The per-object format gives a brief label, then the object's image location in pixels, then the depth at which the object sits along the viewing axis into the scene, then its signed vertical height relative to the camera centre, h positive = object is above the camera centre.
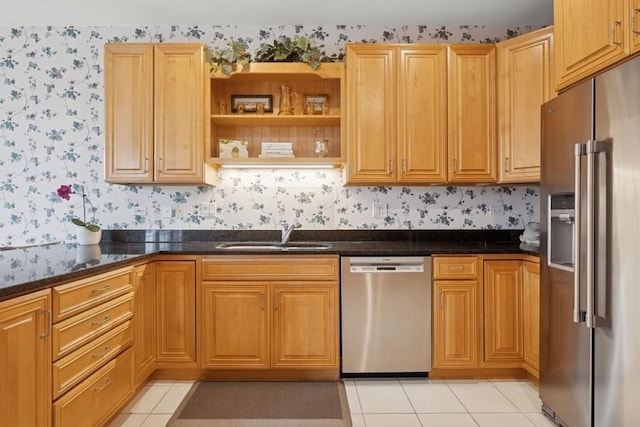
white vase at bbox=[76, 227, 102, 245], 2.74 -0.17
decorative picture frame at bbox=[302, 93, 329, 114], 3.03 +0.85
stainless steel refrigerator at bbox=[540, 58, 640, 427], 1.52 -0.16
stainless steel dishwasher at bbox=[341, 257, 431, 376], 2.54 -0.66
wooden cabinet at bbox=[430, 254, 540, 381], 2.56 -0.65
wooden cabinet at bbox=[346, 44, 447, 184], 2.81 +0.73
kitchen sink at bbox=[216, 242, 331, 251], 2.96 -0.25
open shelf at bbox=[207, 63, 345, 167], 2.87 +0.70
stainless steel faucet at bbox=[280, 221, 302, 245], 2.96 -0.13
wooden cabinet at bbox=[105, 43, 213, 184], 2.79 +0.73
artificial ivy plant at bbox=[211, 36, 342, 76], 2.82 +1.15
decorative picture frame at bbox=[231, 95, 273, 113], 3.08 +0.86
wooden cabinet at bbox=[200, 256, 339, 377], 2.53 -0.69
